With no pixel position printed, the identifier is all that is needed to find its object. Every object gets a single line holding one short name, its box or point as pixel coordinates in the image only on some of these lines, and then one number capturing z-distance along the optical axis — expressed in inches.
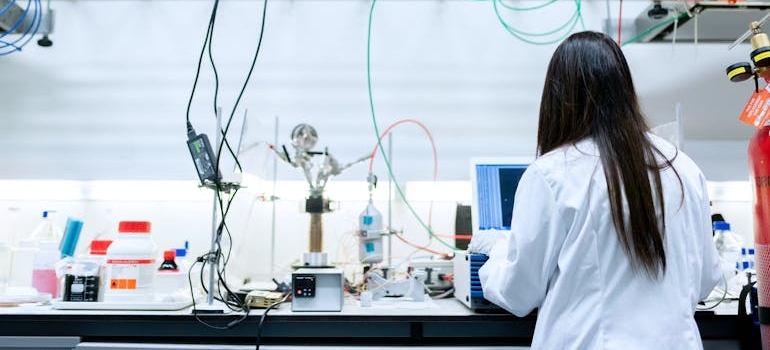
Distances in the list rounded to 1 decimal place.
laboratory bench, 47.2
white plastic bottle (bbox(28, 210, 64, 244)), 65.1
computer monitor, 55.9
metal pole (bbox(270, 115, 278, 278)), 79.1
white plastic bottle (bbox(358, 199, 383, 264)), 61.8
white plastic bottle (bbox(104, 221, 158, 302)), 50.3
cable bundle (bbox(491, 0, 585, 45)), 89.0
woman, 35.5
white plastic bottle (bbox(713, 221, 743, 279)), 66.0
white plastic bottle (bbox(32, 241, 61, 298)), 58.5
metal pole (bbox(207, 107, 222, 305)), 49.2
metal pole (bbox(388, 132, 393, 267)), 74.9
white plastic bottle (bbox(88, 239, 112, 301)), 52.6
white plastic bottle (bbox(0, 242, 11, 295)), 60.5
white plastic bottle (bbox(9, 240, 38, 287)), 60.6
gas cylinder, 43.2
